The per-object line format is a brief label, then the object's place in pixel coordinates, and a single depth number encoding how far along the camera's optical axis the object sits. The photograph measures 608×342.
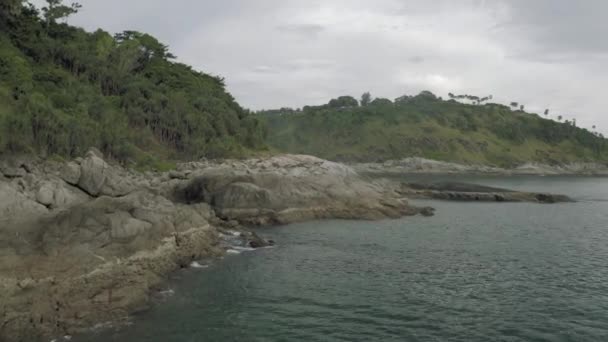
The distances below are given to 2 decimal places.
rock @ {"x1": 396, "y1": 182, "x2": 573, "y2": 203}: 80.75
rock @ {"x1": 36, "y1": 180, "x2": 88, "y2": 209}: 30.22
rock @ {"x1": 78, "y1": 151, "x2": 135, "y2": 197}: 35.78
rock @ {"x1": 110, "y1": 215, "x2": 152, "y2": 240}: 27.67
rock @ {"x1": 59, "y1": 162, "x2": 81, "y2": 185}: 34.88
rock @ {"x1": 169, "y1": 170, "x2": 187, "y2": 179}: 56.38
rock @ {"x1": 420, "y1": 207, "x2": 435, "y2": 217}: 61.78
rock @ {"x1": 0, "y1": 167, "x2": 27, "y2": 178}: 30.48
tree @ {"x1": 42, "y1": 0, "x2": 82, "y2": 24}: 73.88
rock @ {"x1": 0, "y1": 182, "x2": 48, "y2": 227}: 26.38
